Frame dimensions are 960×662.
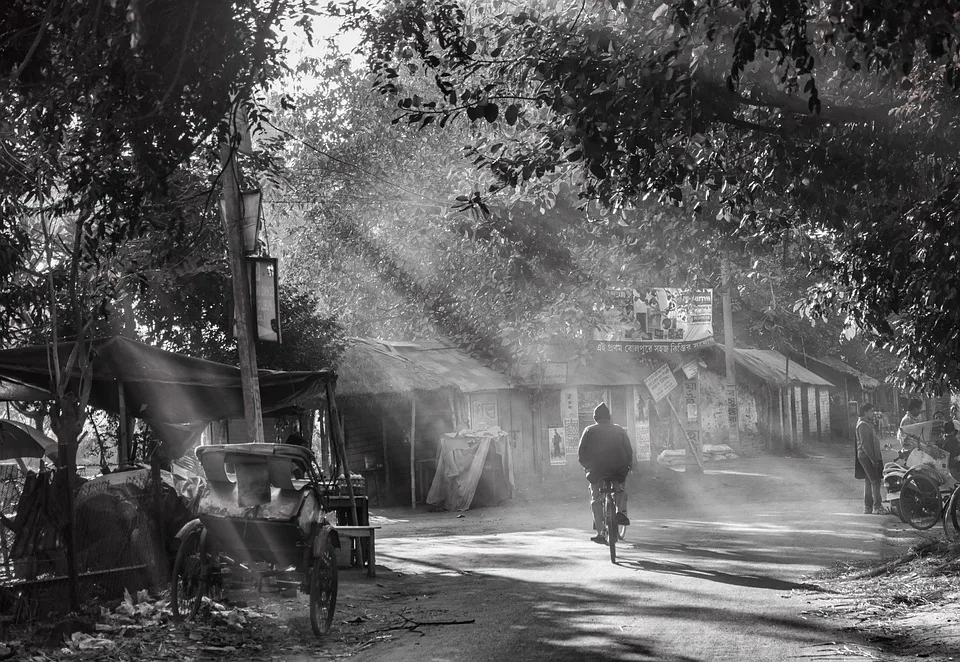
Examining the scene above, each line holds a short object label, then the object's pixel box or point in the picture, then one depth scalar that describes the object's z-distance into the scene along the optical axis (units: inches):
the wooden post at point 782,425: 1771.8
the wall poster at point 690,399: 1584.6
